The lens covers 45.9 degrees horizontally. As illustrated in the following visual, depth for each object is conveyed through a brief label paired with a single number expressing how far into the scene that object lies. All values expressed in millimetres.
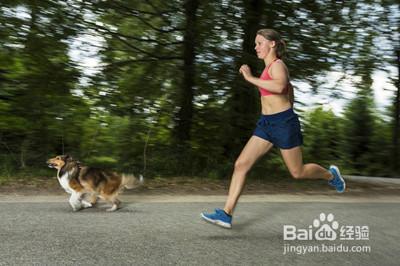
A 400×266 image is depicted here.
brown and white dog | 5414
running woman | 4586
